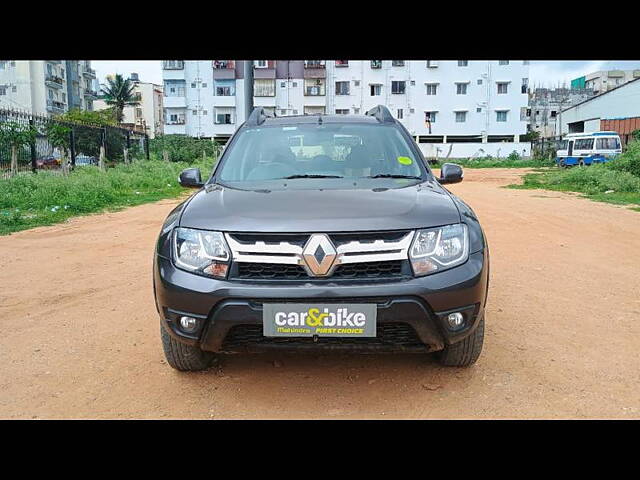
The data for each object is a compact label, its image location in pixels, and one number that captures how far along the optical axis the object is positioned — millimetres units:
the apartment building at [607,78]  70500
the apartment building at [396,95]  54375
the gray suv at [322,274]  2748
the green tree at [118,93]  61031
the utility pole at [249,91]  13845
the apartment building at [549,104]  66000
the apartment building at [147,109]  74750
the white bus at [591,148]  33625
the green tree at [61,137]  15102
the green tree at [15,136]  13336
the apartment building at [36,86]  55344
